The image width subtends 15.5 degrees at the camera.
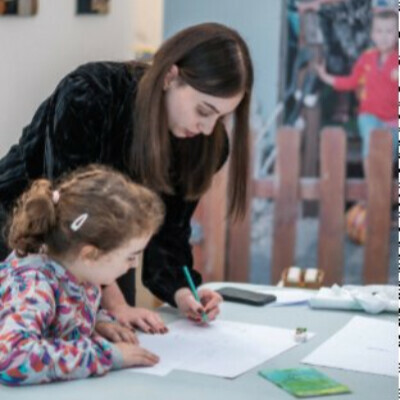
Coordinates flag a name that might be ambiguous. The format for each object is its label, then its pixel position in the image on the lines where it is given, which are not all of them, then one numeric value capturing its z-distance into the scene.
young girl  2.34
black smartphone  2.92
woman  2.68
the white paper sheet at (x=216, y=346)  2.42
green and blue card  2.32
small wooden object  3.19
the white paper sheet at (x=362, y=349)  2.47
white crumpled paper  2.88
